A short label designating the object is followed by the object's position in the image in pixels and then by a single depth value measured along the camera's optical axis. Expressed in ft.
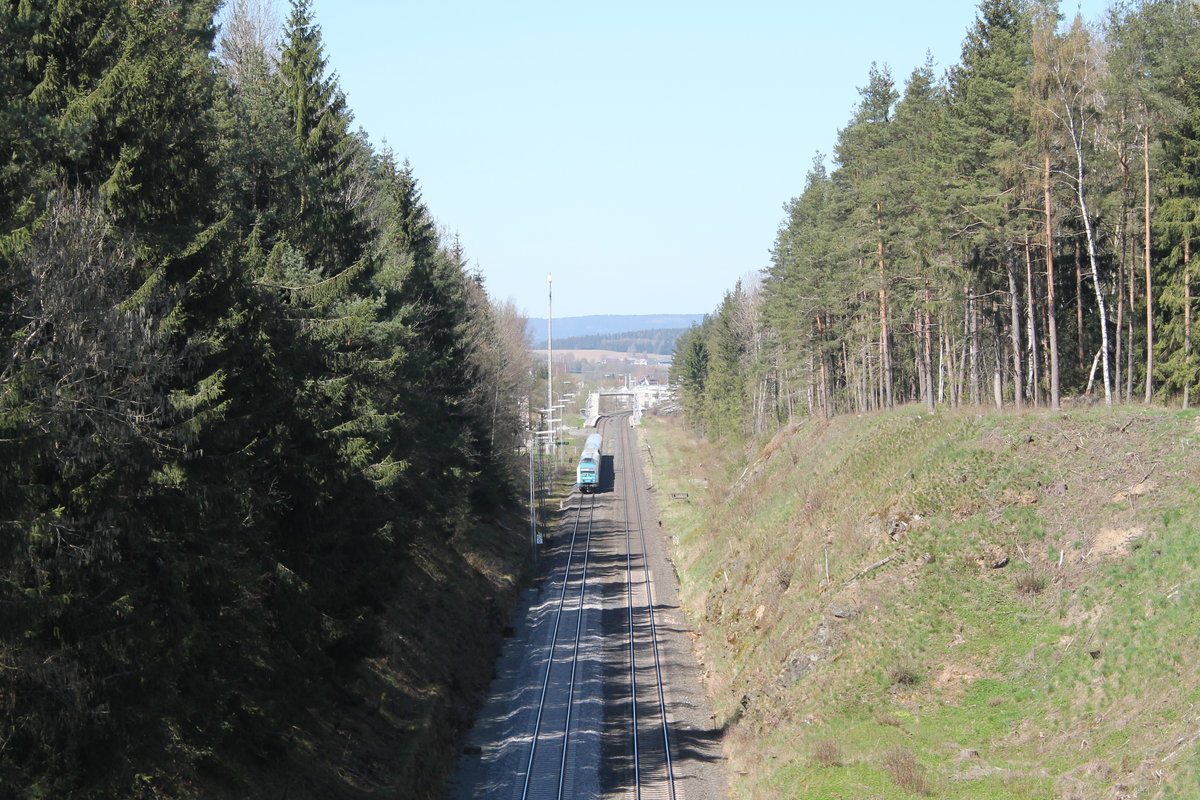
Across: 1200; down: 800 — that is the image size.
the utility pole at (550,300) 248.73
